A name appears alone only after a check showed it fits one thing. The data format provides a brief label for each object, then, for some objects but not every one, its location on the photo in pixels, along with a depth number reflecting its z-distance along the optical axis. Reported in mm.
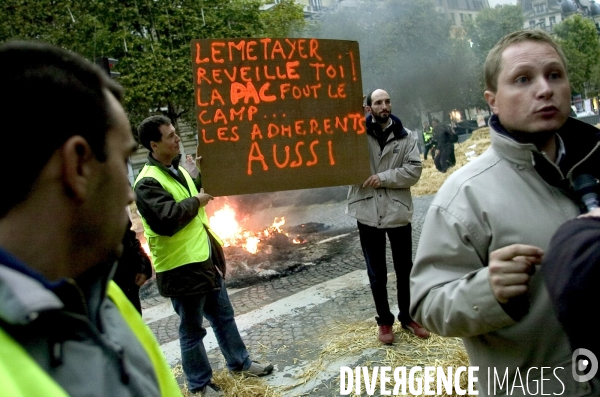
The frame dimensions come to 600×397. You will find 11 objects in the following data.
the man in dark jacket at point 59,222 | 894
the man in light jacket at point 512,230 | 1579
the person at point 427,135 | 18655
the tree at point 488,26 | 36469
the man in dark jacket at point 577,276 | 1151
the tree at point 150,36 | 19141
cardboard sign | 3725
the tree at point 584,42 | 44188
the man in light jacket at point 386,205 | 4332
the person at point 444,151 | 14500
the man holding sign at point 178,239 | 3562
